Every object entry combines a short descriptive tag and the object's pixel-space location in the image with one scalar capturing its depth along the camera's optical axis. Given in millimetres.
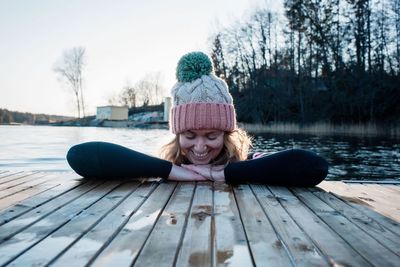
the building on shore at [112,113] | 45719
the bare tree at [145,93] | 58219
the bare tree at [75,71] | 45000
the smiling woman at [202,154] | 2539
